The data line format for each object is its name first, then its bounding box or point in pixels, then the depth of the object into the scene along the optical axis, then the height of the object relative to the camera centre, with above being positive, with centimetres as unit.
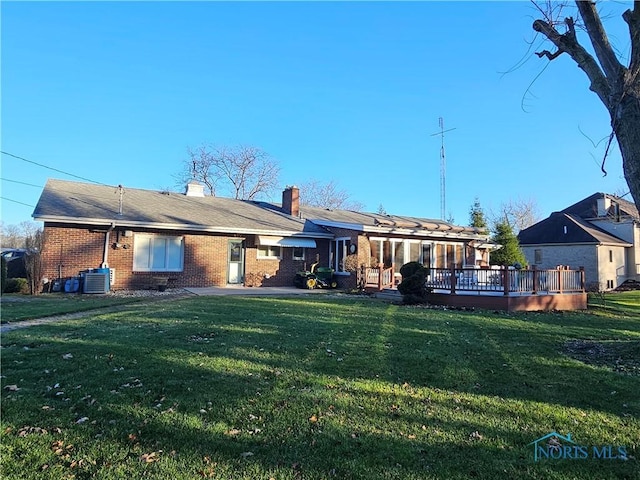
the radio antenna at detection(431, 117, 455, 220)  3017 +700
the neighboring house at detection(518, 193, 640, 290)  2970 +192
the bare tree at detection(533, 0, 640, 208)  542 +274
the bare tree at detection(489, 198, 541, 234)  4872 +652
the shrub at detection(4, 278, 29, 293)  1461 -82
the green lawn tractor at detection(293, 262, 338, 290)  1928 -67
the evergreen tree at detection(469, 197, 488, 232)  3114 +391
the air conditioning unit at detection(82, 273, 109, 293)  1498 -71
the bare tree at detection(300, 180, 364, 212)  4947 +875
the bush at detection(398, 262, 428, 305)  1436 -76
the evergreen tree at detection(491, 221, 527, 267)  2644 +119
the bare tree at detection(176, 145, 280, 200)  4138 +986
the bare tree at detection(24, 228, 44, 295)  1465 -16
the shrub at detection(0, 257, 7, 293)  1440 -45
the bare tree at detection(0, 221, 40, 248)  4419 +322
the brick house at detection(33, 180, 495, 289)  1600 +121
